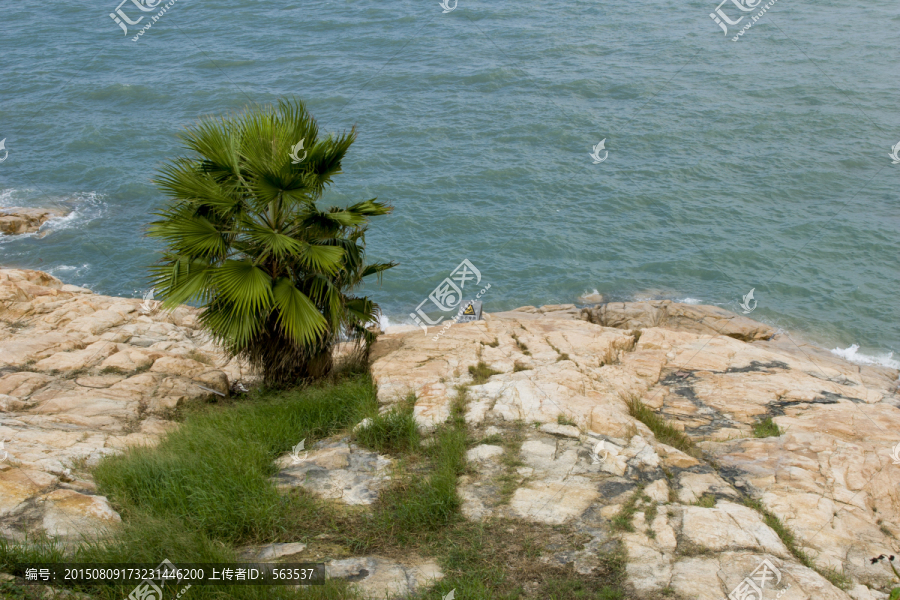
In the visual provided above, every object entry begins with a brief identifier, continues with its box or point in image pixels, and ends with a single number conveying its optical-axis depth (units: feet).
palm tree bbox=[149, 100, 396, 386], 28.53
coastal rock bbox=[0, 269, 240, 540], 20.75
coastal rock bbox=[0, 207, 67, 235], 67.56
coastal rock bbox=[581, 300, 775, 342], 52.80
